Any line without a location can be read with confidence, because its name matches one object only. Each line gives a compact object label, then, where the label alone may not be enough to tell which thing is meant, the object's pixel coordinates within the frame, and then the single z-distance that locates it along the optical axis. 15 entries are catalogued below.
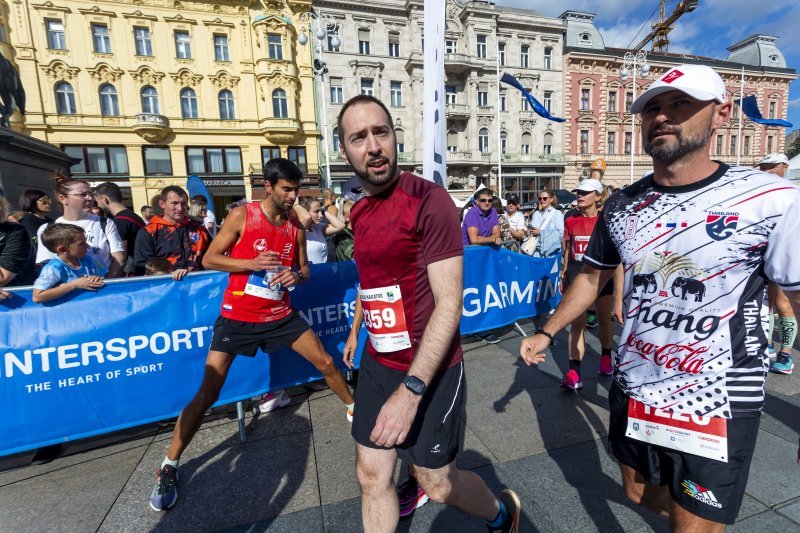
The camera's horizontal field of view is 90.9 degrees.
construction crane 36.93
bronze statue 8.98
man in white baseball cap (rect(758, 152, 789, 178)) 4.43
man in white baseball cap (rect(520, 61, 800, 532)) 1.42
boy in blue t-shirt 2.89
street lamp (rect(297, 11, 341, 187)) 14.83
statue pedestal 8.07
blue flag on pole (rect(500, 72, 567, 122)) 13.39
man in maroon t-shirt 1.69
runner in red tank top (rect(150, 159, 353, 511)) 2.81
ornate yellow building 25.06
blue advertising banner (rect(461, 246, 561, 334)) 4.96
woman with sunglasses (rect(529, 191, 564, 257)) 7.89
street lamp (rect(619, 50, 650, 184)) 19.77
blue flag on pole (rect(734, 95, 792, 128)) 8.16
